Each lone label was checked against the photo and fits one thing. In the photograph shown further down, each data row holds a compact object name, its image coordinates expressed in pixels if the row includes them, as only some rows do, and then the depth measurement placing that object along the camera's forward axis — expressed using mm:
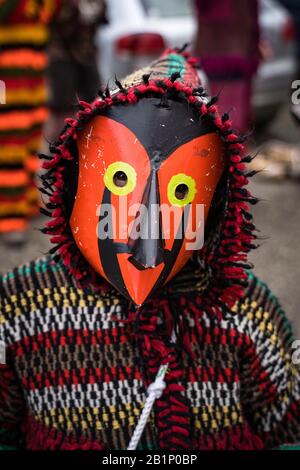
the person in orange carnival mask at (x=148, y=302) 1469
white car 5359
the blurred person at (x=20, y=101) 3748
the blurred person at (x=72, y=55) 5414
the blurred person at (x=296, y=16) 7372
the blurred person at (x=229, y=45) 4418
